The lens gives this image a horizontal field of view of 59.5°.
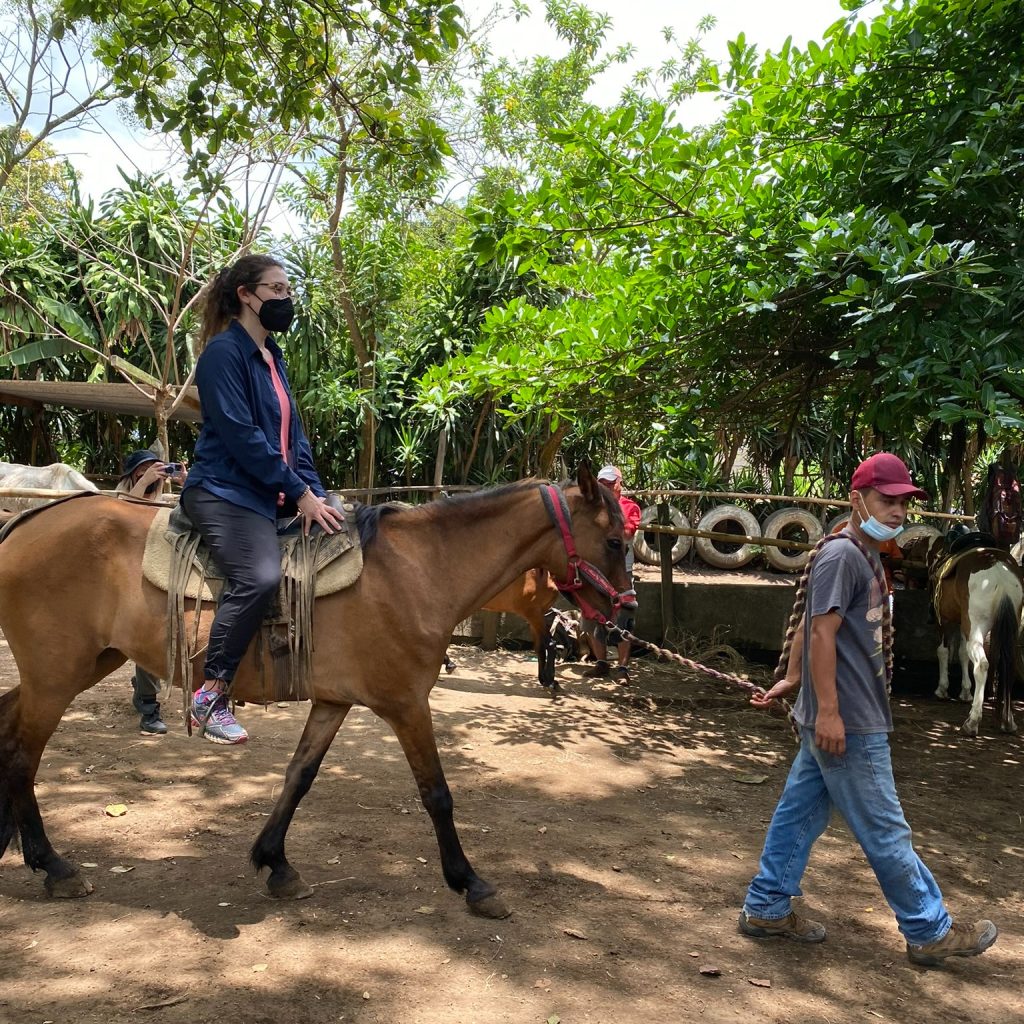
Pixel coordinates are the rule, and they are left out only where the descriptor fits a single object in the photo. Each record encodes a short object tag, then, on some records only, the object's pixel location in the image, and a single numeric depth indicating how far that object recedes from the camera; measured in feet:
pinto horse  24.93
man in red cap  10.84
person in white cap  25.52
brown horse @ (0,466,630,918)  12.71
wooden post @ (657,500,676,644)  32.71
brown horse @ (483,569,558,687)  26.37
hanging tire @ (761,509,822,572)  39.65
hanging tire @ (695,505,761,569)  41.14
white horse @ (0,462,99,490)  31.55
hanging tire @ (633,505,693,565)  41.42
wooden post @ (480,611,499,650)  33.78
